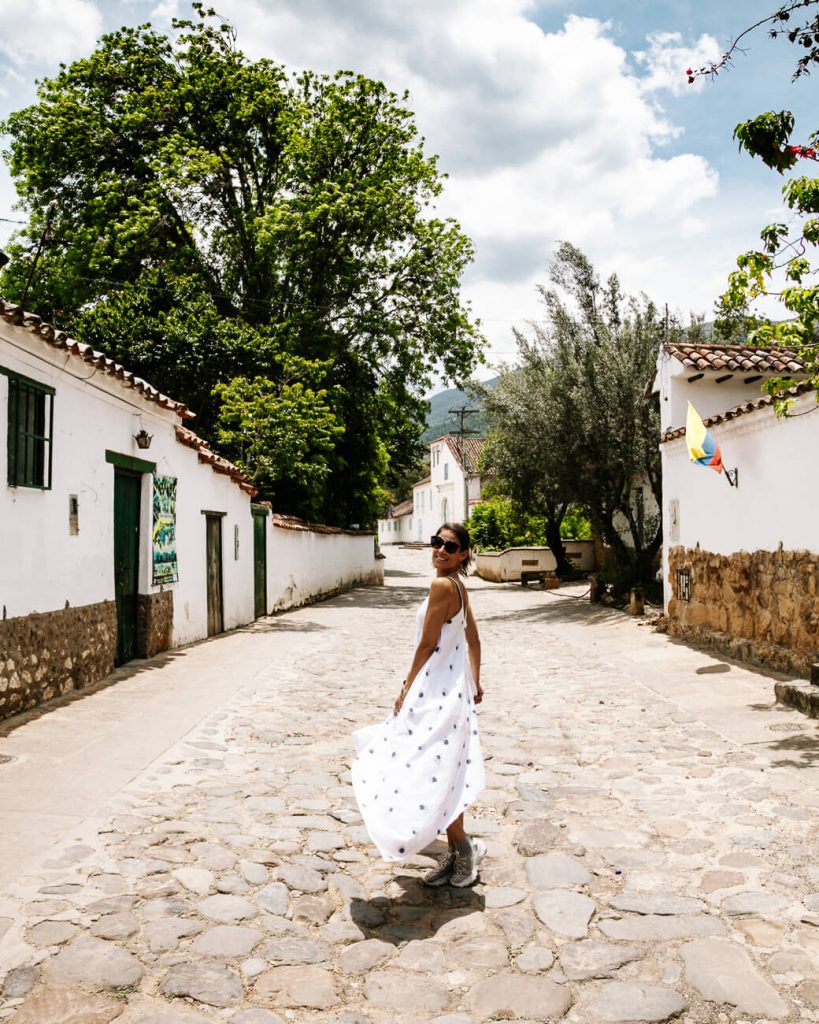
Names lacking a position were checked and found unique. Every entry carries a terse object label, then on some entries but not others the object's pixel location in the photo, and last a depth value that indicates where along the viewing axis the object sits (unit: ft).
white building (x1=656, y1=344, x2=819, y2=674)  30.07
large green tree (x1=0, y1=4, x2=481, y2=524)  77.82
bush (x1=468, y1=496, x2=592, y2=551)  112.37
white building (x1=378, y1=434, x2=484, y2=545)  175.63
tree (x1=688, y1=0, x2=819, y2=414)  20.54
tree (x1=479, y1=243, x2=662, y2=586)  59.36
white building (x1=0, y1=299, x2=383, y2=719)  24.86
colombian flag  35.76
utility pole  159.75
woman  12.48
